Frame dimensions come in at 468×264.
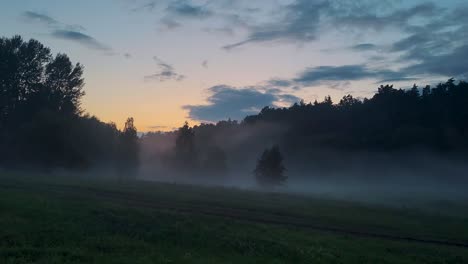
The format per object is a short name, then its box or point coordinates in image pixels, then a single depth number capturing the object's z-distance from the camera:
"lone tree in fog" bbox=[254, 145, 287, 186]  90.75
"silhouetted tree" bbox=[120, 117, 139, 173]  105.50
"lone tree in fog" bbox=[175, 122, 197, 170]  120.00
